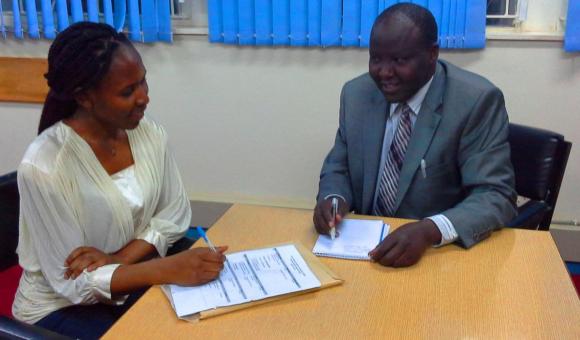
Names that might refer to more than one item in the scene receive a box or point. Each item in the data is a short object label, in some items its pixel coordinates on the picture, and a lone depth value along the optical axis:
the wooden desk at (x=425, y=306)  1.10
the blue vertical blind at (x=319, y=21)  2.58
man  1.64
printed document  1.20
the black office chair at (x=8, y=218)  1.54
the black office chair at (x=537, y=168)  1.89
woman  1.40
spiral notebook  1.44
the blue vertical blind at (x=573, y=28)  2.44
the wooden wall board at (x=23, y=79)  3.19
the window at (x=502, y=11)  2.66
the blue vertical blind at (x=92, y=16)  2.91
